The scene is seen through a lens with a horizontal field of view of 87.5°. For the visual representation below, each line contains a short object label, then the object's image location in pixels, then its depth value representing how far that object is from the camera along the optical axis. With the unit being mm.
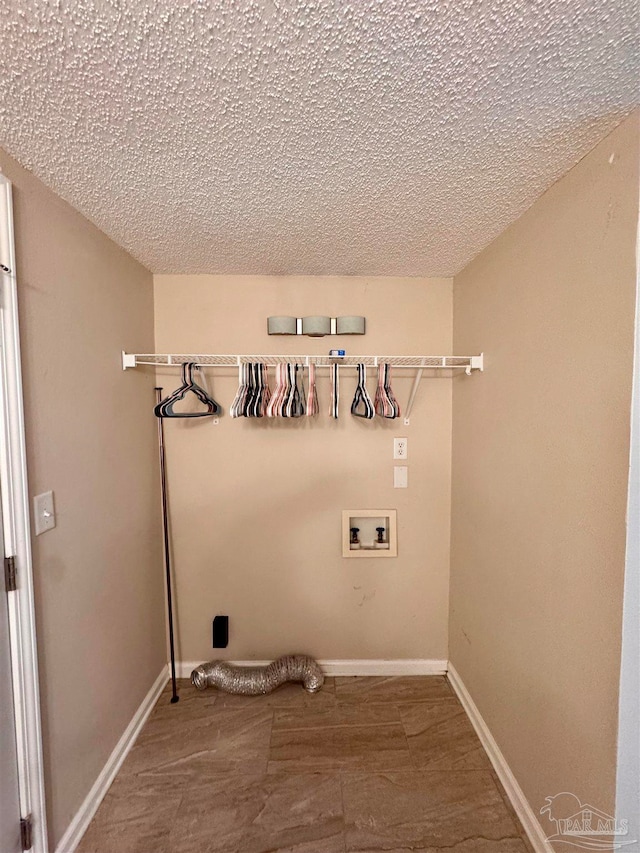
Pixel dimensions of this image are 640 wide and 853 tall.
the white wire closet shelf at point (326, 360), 1738
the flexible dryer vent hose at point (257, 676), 1873
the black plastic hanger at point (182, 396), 1667
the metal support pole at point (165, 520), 1862
